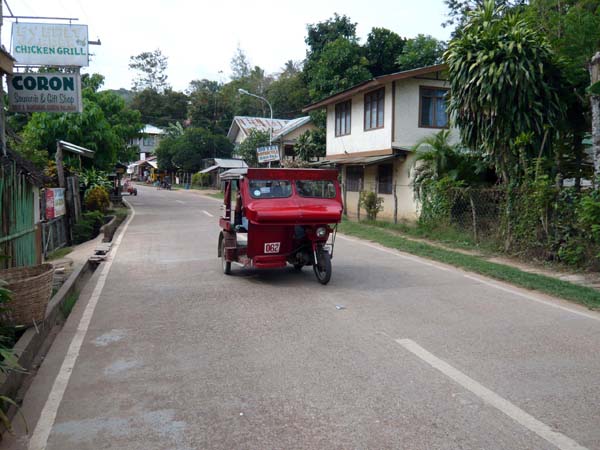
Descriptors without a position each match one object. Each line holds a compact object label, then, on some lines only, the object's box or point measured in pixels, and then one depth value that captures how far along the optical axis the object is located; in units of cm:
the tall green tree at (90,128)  2531
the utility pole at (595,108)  1092
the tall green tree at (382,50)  3531
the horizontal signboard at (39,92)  980
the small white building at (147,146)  9338
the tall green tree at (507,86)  1377
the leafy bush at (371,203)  2156
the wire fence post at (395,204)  1988
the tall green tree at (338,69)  3172
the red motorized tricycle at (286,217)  916
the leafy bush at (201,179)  5975
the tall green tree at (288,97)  5697
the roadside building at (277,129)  4294
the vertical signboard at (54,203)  1593
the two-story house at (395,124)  2145
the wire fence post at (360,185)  2553
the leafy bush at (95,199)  2336
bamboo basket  607
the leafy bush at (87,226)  1927
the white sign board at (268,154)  2713
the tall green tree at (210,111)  6450
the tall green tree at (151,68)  8294
